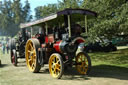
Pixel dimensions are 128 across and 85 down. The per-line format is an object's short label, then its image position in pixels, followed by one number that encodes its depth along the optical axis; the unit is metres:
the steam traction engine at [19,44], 8.78
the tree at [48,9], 16.94
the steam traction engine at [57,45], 5.30
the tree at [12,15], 71.81
